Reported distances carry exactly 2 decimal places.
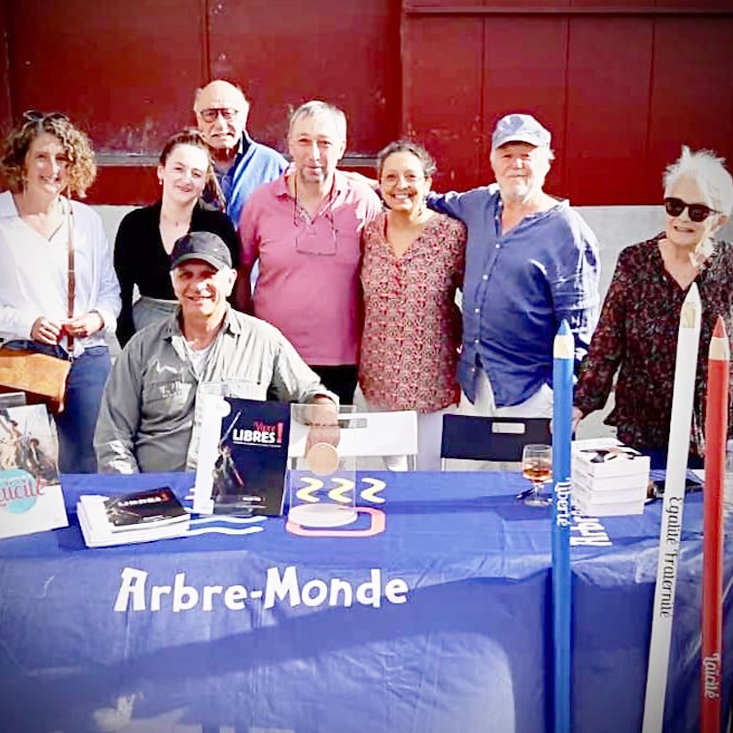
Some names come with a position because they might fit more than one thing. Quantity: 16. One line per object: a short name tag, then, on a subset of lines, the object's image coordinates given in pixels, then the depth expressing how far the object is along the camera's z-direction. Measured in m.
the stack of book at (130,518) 1.81
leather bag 2.75
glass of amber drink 2.02
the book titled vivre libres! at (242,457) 1.92
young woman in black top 2.84
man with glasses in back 3.07
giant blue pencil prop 1.57
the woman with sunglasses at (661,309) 2.40
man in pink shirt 2.84
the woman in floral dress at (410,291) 2.74
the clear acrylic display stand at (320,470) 1.93
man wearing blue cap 2.65
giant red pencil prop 1.58
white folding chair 1.96
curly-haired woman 2.79
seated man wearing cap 2.39
